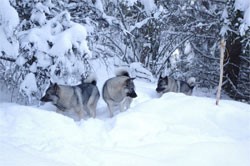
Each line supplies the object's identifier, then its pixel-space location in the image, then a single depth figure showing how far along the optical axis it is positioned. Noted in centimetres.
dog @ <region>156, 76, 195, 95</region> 874
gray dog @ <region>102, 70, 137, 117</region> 686
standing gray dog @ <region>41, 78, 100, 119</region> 633
